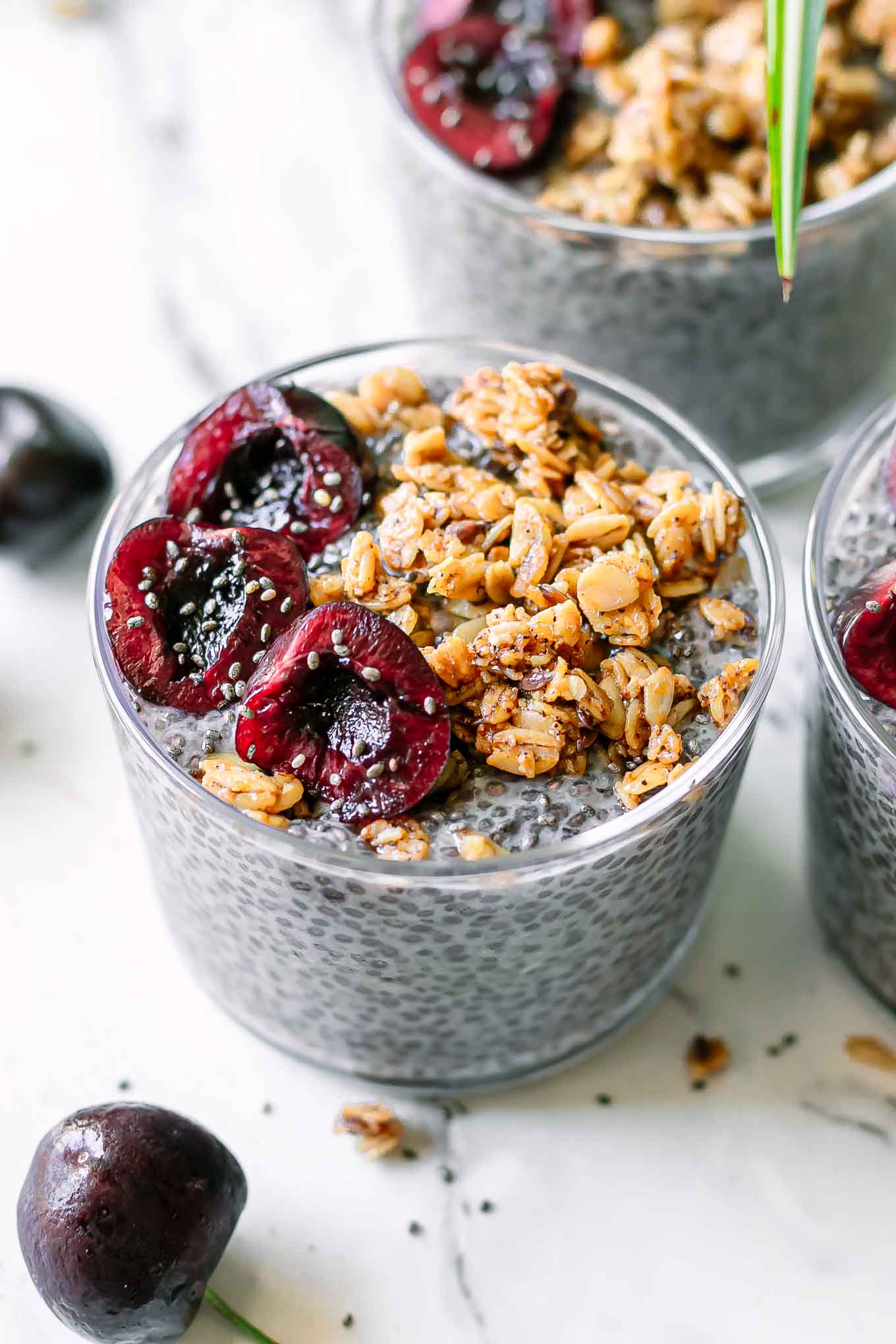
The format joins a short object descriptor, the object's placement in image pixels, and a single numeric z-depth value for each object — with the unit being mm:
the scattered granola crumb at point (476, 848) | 335
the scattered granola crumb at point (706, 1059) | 382
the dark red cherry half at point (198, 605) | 349
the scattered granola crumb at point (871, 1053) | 384
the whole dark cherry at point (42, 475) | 414
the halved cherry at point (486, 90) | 420
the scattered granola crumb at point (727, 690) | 348
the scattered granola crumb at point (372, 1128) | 371
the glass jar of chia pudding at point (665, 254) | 406
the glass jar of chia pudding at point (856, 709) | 353
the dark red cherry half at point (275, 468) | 361
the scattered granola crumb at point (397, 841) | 336
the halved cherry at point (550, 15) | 431
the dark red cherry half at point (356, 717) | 339
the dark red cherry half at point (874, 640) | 352
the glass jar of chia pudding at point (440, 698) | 340
